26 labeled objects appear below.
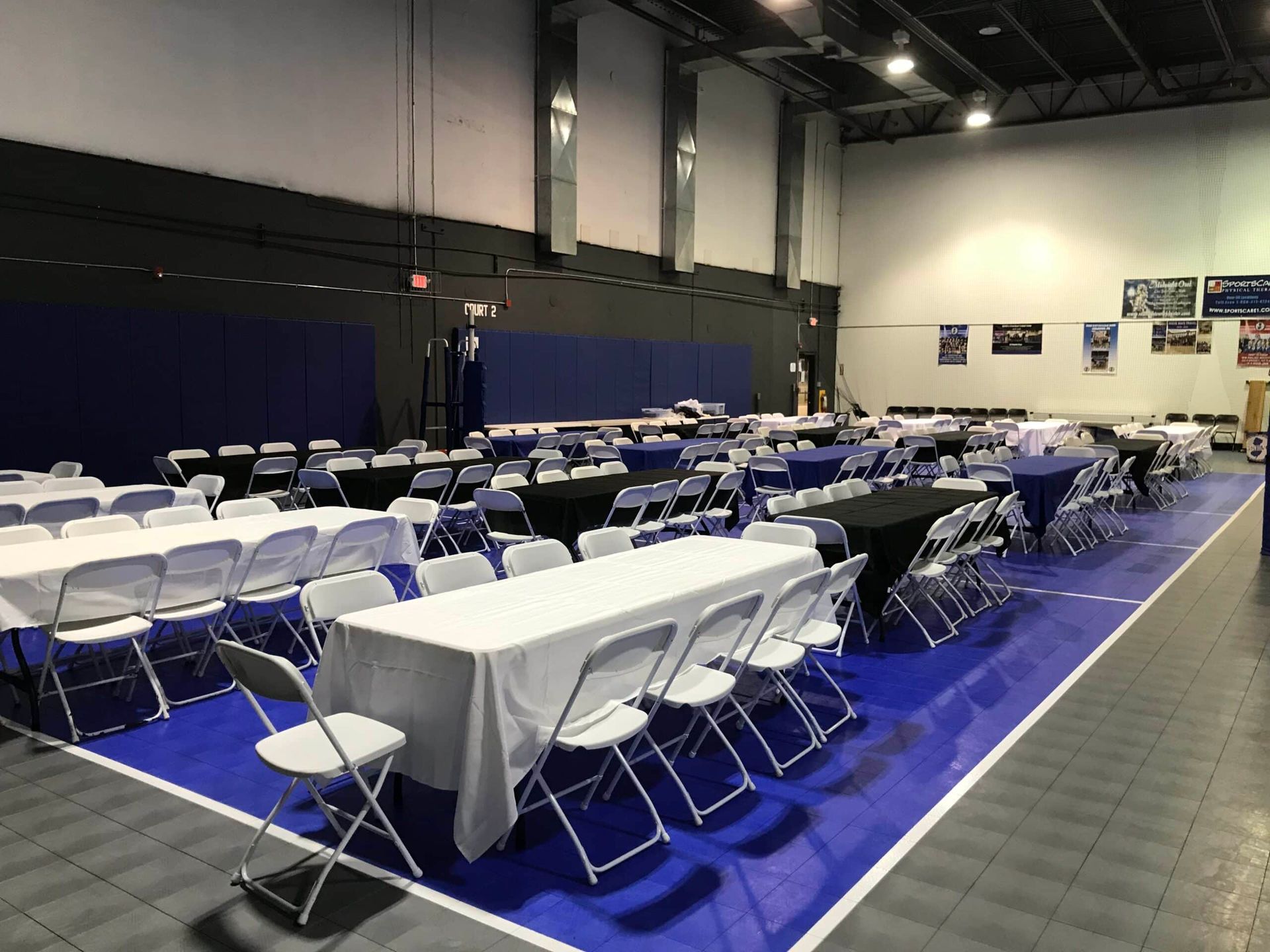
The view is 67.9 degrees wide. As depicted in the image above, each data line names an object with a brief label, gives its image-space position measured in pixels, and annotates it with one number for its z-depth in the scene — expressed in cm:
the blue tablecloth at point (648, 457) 1099
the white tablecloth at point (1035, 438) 1616
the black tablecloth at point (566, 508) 708
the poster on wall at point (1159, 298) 2100
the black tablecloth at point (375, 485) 812
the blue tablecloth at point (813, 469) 992
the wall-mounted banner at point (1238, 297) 2034
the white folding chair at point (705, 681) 346
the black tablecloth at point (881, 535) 578
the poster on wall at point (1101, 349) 2189
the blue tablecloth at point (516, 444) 1262
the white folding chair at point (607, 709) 308
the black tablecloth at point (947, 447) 1356
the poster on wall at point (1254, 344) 2039
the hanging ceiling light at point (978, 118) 1764
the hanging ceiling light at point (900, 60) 1538
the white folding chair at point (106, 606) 427
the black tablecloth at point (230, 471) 893
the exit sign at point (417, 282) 1388
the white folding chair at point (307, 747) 285
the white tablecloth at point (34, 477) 852
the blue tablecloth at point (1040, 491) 884
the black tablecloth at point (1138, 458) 1202
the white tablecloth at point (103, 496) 669
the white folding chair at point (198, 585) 473
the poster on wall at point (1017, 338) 2281
